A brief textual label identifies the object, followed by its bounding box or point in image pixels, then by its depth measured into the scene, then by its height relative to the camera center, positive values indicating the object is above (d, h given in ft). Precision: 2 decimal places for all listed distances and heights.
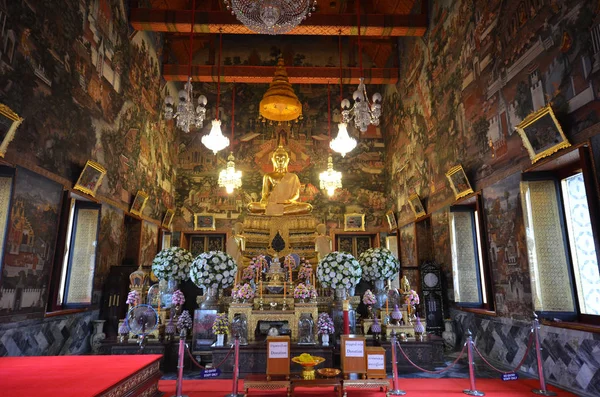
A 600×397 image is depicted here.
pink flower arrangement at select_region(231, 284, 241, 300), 19.29 -0.95
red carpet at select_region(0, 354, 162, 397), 8.32 -2.71
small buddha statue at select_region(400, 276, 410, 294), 21.51 -0.83
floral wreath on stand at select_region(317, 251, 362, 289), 20.42 +0.04
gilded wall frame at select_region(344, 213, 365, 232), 42.34 +5.65
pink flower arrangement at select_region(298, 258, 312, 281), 22.09 -0.02
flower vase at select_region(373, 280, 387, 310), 21.83 -1.27
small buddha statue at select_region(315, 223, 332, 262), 26.09 +2.02
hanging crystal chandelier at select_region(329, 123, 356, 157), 25.30 +8.94
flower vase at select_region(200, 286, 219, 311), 20.47 -1.50
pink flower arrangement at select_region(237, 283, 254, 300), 19.13 -0.99
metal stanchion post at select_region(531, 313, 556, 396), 13.83 -3.60
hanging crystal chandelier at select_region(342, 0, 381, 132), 18.22 +8.17
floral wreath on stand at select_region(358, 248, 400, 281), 22.08 +0.45
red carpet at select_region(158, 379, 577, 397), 13.88 -4.55
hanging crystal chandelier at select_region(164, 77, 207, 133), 19.17 +8.66
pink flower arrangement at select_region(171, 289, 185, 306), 21.26 -1.45
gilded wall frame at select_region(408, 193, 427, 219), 31.60 +5.99
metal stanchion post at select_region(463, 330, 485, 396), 13.86 -3.74
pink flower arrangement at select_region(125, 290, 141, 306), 19.74 -1.33
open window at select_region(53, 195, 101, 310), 22.68 +1.07
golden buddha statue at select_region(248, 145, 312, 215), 30.01 +6.92
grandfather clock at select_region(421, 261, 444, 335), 25.89 -1.67
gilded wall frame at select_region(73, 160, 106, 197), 21.25 +5.63
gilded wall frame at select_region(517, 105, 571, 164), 14.48 +5.71
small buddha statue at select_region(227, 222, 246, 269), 25.34 +1.89
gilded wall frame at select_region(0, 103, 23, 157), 14.07 +5.74
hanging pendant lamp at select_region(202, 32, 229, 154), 23.68 +8.57
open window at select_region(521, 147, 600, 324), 15.34 +1.32
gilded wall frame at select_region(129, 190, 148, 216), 29.81 +5.76
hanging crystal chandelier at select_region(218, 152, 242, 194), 29.17 +7.61
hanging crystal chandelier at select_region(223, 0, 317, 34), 15.90 +11.81
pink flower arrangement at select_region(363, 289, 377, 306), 20.27 -1.44
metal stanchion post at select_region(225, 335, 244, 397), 13.57 -3.89
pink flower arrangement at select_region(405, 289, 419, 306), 20.49 -1.40
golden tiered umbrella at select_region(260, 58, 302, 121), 31.27 +14.53
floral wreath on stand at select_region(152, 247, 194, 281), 22.49 +0.47
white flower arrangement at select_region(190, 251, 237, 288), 20.22 +0.15
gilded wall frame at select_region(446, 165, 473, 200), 23.11 +5.81
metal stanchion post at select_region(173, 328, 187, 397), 13.16 -3.39
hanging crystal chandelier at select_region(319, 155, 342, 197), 30.76 +7.81
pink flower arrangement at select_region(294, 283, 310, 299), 19.47 -1.01
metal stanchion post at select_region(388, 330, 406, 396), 13.83 -4.07
